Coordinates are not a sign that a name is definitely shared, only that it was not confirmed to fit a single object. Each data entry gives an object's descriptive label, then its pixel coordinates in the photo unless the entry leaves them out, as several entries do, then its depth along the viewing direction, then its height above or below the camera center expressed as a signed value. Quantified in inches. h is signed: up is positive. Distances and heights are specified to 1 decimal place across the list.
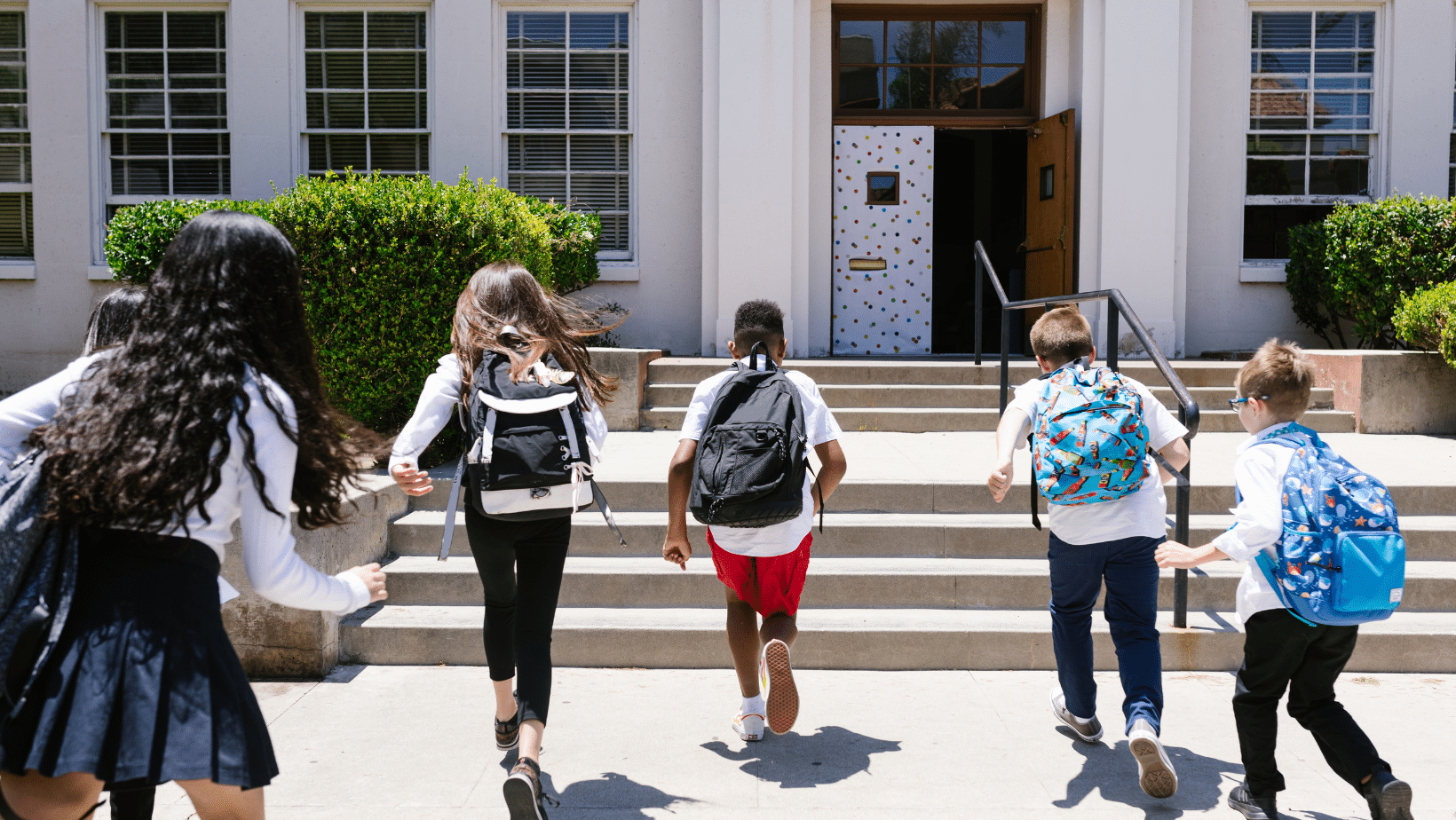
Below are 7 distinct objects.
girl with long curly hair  76.7 -14.5
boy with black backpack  140.9 -22.7
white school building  393.7 +68.7
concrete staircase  189.3 -51.5
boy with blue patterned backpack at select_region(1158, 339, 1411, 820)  116.0 -27.4
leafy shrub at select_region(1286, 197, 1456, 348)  354.6 +19.4
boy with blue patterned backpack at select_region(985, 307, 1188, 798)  138.1 -23.3
